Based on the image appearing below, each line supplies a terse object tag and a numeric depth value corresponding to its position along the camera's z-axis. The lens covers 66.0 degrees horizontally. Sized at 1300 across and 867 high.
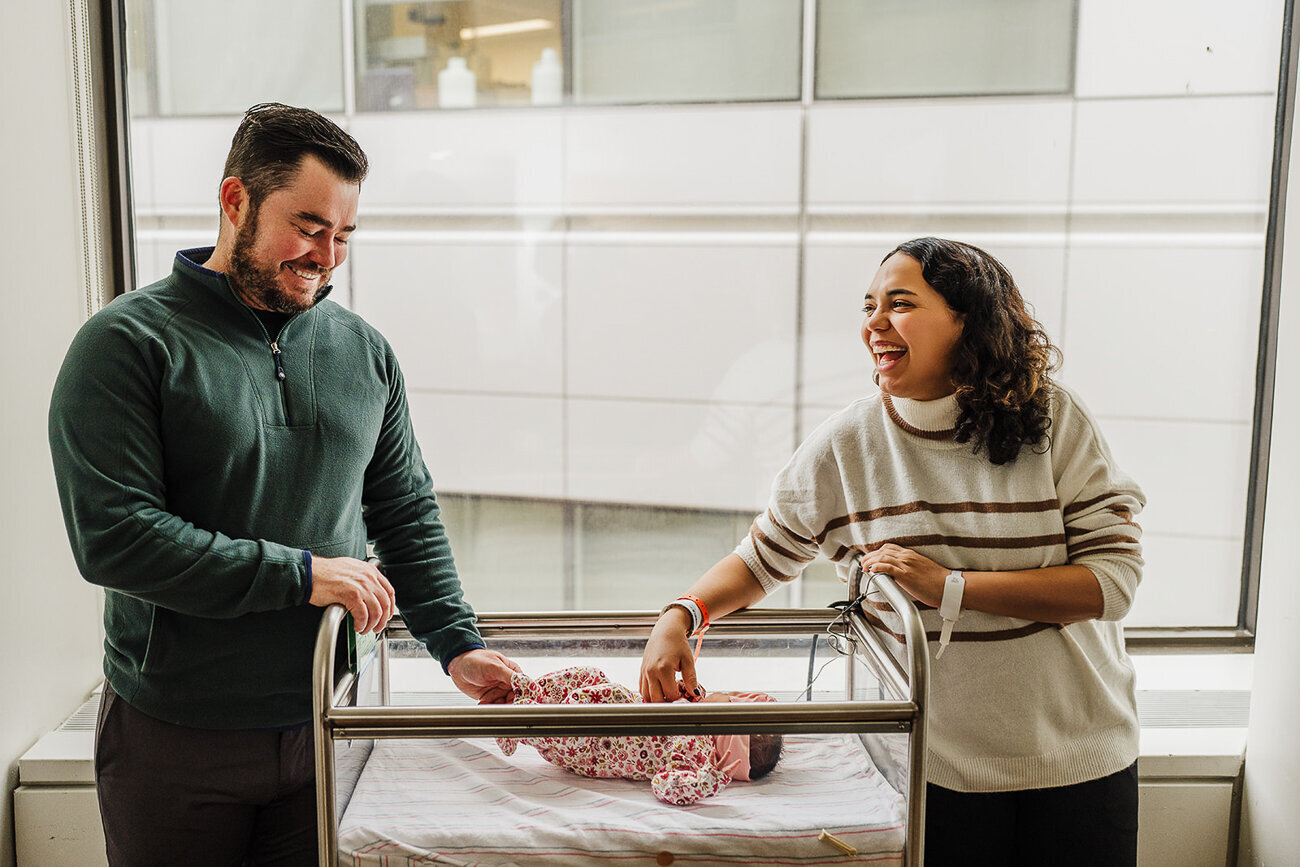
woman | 1.44
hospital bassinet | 1.23
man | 1.25
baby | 1.34
